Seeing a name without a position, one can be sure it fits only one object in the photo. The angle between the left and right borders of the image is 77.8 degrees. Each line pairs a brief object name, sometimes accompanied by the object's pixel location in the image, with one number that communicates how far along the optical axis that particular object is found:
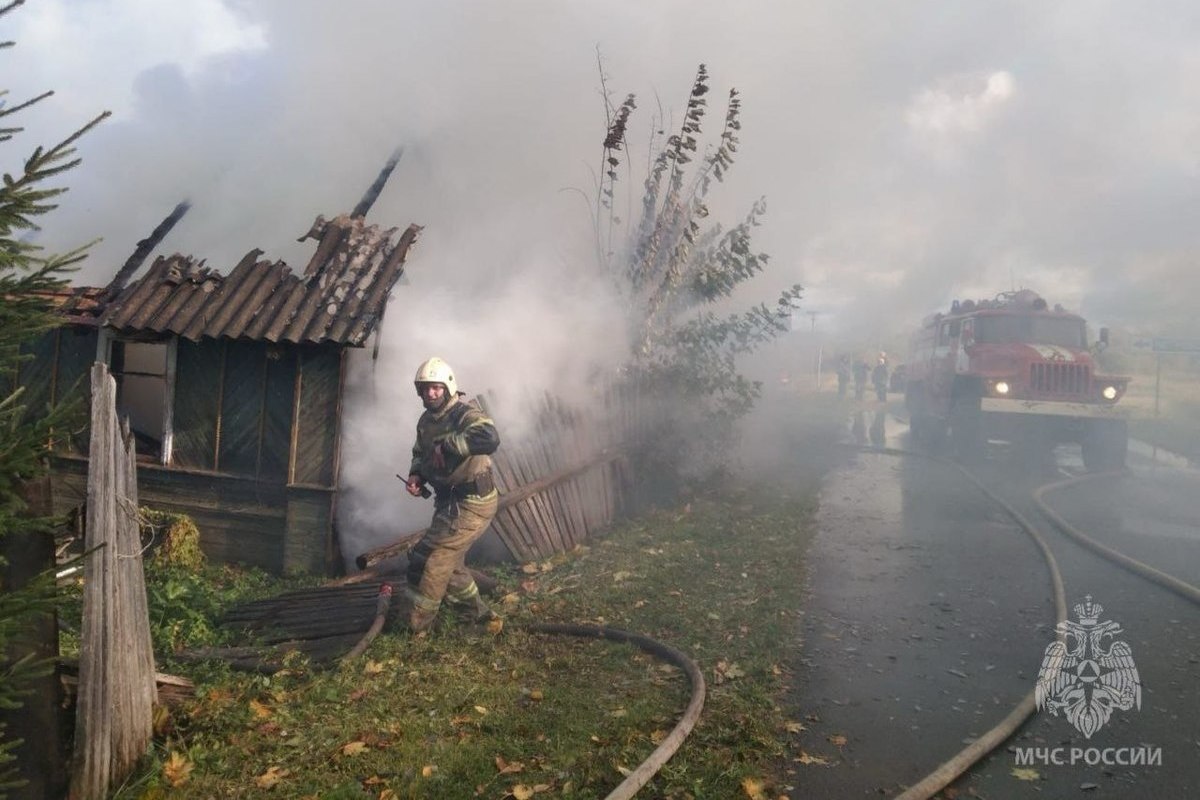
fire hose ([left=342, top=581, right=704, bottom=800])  3.53
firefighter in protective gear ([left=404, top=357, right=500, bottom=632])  5.58
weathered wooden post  3.27
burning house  7.31
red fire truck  13.87
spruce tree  2.58
